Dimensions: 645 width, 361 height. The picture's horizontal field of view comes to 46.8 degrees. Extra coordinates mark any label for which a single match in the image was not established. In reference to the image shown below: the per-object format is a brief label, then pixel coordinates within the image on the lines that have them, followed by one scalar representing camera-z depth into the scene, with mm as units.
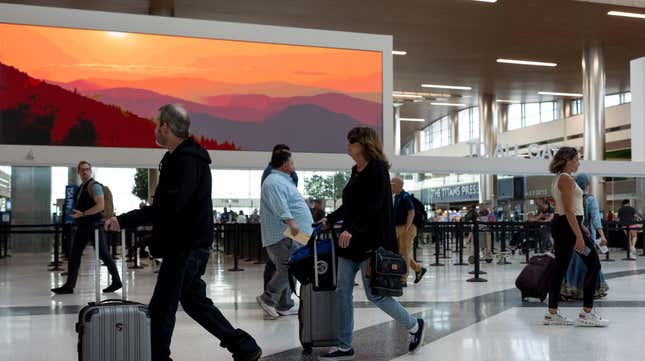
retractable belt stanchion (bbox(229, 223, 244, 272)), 13156
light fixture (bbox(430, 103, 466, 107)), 38375
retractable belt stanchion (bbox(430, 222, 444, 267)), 14304
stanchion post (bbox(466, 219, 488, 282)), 10766
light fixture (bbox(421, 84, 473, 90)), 31466
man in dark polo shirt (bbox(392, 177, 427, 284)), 9578
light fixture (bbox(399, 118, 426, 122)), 45203
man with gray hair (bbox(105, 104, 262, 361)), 3938
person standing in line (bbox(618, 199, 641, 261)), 18320
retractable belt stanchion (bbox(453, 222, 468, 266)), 13302
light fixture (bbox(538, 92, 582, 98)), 33969
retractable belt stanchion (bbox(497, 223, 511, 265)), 14643
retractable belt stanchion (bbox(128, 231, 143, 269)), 13440
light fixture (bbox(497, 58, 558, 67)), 26312
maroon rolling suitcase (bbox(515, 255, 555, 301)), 7871
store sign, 19203
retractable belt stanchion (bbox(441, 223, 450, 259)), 14362
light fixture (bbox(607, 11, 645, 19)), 19953
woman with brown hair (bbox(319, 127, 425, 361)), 4688
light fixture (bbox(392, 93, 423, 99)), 33562
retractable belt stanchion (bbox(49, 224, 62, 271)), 13812
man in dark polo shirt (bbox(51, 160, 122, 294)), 8695
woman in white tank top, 6051
